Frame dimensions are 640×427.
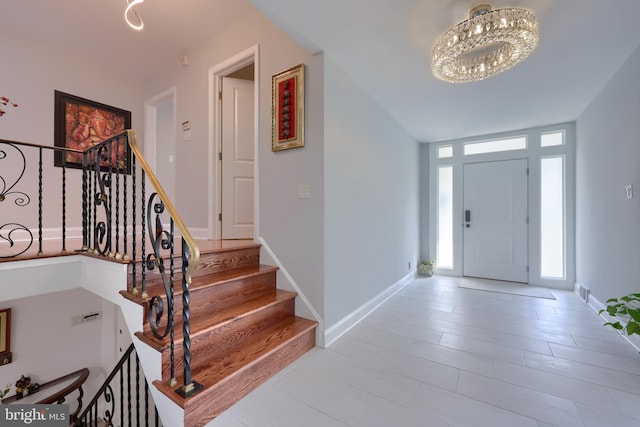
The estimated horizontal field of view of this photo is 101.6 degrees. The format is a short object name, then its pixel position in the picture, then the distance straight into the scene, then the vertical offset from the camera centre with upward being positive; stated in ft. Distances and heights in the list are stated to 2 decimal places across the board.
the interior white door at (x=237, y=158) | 10.43 +2.25
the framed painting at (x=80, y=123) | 11.18 +4.12
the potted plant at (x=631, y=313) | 5.55 -2.26
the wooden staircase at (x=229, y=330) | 4.91 -2.79
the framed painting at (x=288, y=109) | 7.70 +3.17
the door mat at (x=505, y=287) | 12.15 -3.77
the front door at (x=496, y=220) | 13.88 -0.44
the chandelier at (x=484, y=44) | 5.48 +3.92
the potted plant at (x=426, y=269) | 15.56 -3.38
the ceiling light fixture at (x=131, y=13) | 8.53 +6.96
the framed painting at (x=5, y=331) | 9.92 -4.50
